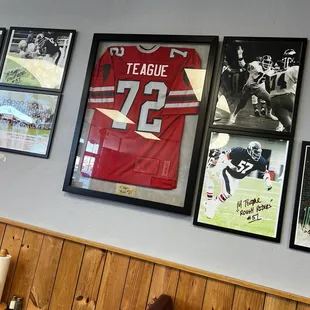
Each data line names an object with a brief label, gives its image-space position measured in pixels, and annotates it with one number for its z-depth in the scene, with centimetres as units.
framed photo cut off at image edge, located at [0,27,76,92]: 203
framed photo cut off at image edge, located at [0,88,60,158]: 198
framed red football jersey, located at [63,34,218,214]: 173
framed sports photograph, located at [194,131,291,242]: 157
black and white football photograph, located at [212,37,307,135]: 163
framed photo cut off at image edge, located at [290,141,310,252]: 151
